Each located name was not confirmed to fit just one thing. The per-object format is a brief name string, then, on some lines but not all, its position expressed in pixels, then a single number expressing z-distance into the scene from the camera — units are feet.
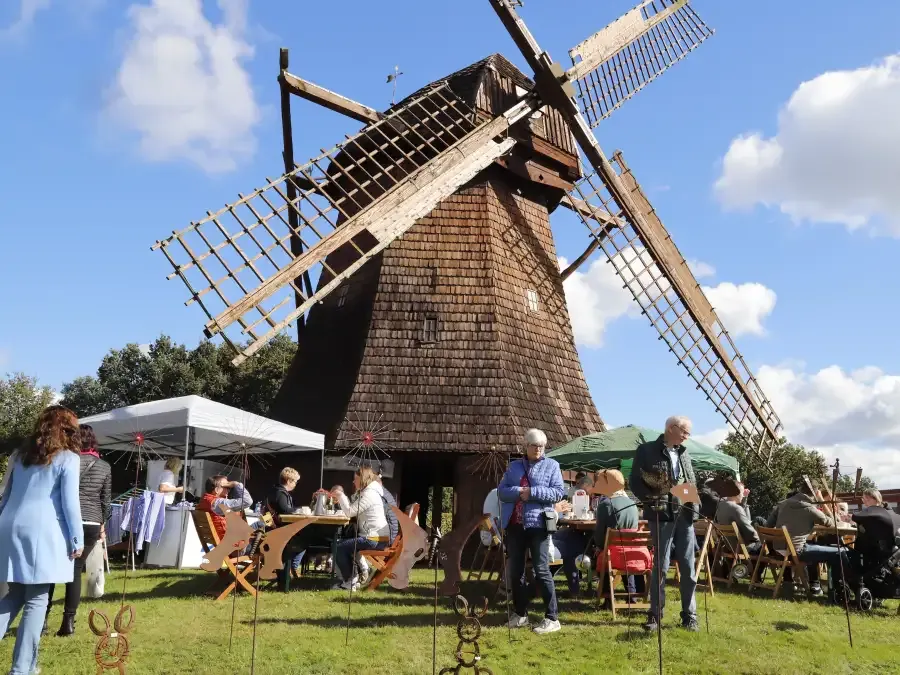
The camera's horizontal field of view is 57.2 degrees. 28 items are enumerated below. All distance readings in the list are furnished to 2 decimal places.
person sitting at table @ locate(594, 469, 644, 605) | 23.80
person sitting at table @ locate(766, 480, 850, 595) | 27.86
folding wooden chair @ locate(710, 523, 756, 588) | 30.53
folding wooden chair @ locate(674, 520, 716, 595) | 26.98
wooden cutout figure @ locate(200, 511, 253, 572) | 21.91
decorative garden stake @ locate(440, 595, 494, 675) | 11.30
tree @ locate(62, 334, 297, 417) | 110.32
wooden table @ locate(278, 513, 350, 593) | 26.17
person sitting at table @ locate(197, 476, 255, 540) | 27.14
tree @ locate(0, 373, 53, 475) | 120.47
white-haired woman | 20.76
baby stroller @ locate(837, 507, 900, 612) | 25.73
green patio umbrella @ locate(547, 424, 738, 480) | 34.96
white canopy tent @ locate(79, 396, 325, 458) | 36.01
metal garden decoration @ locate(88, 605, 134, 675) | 12.59
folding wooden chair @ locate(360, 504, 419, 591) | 26.27
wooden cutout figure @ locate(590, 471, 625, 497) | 23.21
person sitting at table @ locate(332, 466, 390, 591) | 27.50
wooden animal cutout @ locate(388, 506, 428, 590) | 24.06
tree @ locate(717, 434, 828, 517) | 130.62
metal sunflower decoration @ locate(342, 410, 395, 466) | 40.81
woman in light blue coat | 14.56
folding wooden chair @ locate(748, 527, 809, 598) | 28.07
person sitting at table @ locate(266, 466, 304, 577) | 27.96
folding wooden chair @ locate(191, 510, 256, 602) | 24.62
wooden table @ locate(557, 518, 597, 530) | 26.45
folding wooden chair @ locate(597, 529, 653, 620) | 22.41
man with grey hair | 20.39
